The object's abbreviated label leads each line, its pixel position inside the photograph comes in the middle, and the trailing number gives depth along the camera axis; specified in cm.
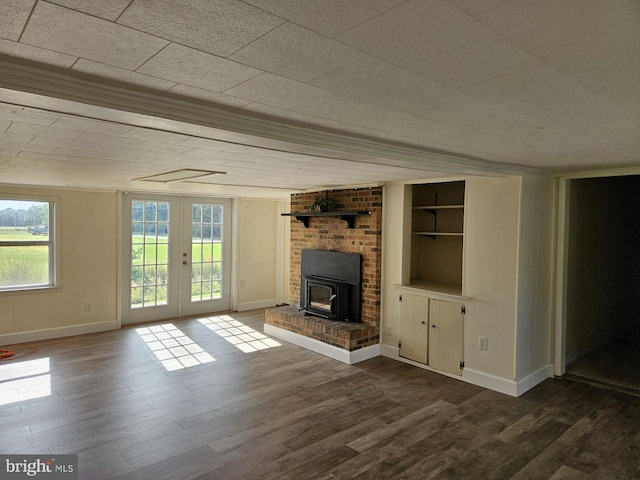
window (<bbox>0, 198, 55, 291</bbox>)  555
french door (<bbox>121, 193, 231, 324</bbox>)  659
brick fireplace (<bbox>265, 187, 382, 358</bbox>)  515
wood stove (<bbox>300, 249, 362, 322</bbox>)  545
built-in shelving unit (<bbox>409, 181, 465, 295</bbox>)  513
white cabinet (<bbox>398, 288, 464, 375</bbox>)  452
